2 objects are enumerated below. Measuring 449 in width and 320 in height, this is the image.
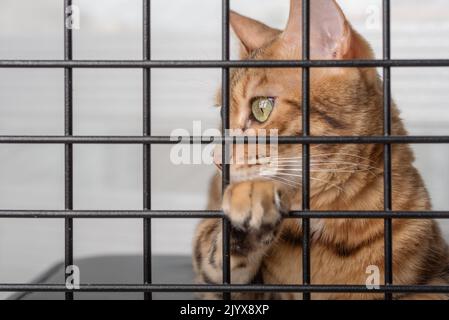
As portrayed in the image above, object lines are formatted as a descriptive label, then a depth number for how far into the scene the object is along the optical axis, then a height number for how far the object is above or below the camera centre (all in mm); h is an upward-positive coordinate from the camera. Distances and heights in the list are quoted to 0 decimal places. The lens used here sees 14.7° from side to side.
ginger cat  782 -21
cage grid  690 -1
